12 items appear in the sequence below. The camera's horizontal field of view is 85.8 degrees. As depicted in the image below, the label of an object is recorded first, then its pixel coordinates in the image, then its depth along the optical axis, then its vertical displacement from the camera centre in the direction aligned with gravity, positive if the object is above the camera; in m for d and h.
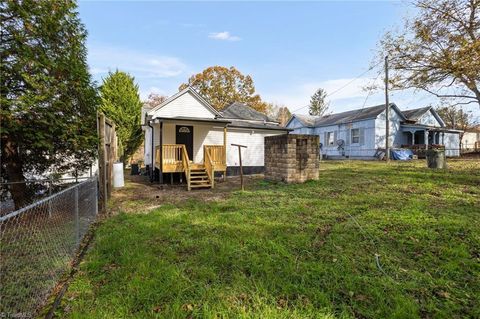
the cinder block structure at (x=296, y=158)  9.09 -0.12
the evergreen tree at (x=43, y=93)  5.40 +1.47
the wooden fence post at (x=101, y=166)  6.20 -0.22
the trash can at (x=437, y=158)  11.56 -0.23
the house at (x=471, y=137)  34.51 +2.18
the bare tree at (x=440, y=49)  7.71 +3.40
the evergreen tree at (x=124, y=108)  18.26 +3.54
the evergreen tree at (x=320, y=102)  47.75 +9.69
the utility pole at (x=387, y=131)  16.97 +1.50
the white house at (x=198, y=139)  10.60 +0.89
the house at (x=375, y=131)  21.59 +1.98
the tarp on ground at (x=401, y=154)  19.91 -0.06
